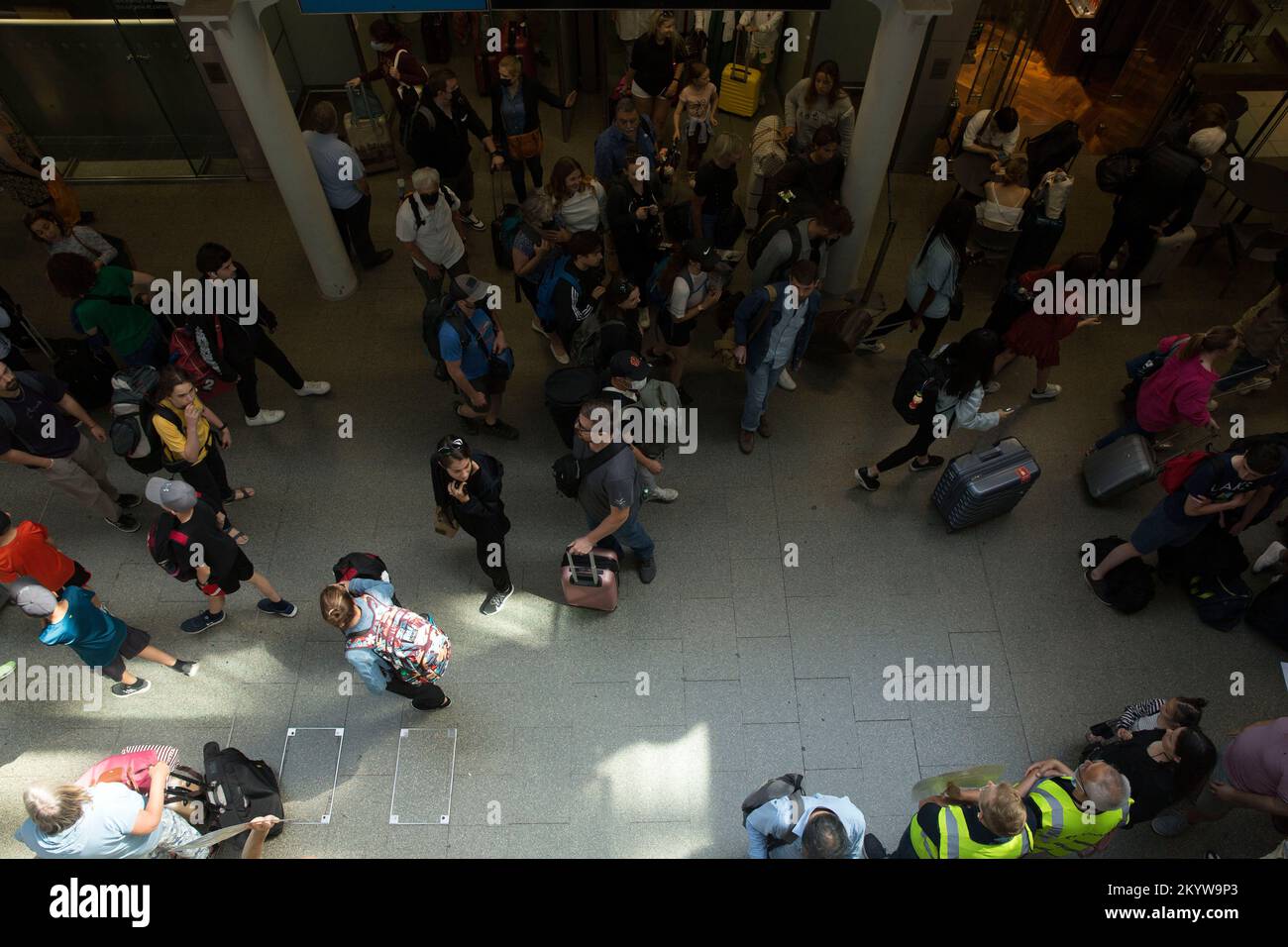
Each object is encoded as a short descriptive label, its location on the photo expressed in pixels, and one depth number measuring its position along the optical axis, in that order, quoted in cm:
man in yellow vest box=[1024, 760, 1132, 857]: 394
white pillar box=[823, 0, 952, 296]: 598
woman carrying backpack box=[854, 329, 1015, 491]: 526
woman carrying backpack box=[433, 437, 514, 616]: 466
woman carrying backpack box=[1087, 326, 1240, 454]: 558
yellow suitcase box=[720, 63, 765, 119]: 954
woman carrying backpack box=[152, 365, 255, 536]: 501
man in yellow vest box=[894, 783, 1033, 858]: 361
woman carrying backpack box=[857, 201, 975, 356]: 596
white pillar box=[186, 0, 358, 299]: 583
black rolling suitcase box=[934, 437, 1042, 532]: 584
